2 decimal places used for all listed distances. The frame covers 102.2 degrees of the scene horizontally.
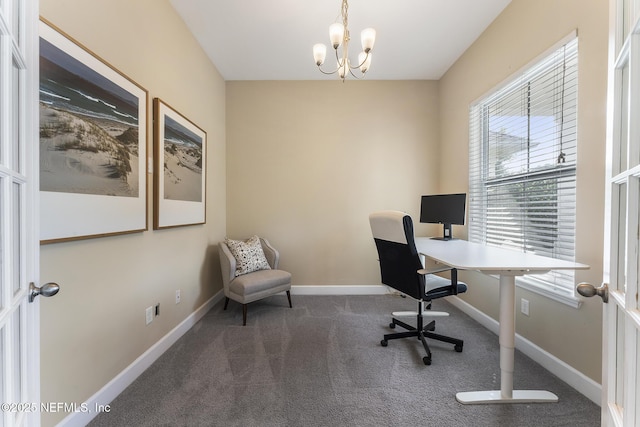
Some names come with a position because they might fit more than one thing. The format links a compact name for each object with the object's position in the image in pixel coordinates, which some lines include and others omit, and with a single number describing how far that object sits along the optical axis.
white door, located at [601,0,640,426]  0.66
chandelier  1.75
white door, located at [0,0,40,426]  0.61
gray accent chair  2.56
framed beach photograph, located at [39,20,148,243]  1.16
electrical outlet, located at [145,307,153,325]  1.84
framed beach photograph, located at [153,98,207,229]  1.95
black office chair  1.87
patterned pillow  2.83
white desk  1.44
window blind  1.73
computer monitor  2.54
